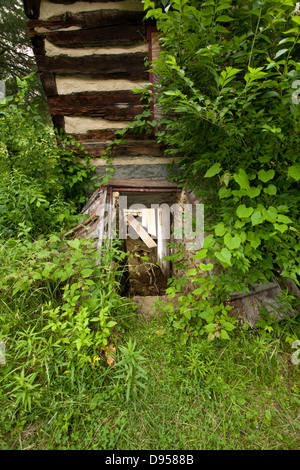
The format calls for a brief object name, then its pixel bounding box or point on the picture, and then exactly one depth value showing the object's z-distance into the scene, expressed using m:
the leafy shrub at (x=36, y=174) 2.57
